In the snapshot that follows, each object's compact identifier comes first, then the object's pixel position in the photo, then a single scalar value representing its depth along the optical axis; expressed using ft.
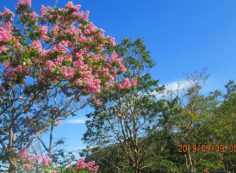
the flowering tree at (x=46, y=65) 29.91
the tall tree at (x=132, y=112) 57.88
